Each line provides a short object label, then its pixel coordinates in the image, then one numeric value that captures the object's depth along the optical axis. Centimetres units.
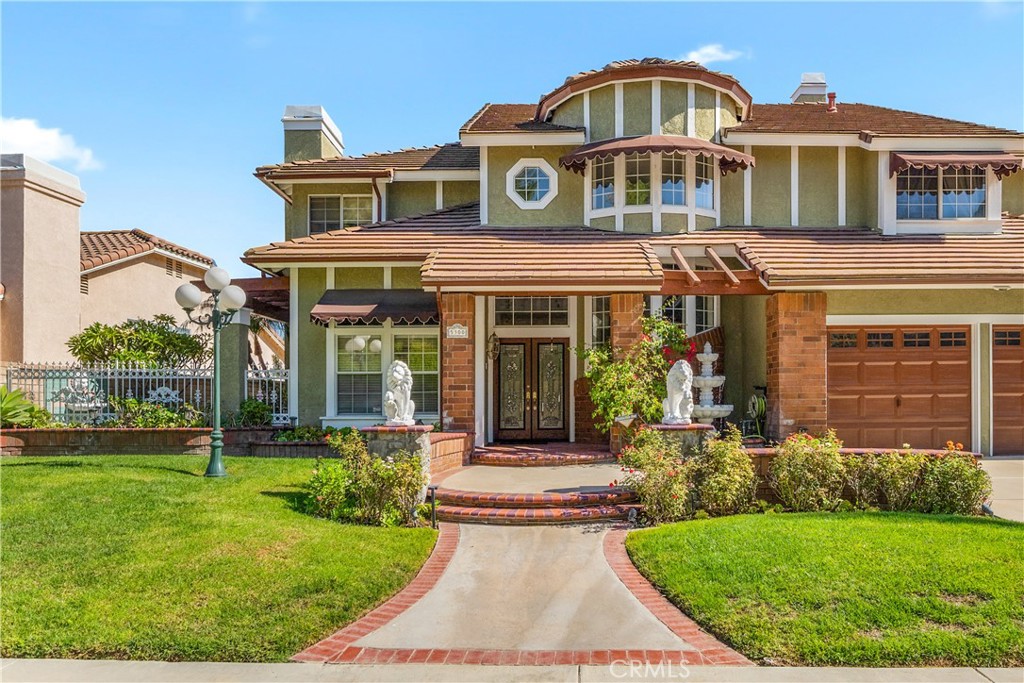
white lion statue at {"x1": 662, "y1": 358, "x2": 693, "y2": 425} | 1115
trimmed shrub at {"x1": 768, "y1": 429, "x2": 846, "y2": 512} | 1026
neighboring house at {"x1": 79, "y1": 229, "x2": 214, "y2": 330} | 2139
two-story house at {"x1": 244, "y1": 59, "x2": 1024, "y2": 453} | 1420
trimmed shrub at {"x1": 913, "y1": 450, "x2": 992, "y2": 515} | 1009
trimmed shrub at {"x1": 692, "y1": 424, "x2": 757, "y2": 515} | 1027
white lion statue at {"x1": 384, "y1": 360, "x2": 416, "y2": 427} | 1102
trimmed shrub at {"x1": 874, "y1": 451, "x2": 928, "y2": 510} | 1023
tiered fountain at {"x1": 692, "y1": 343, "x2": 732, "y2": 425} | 1416
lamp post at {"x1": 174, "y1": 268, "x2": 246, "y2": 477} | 1227
